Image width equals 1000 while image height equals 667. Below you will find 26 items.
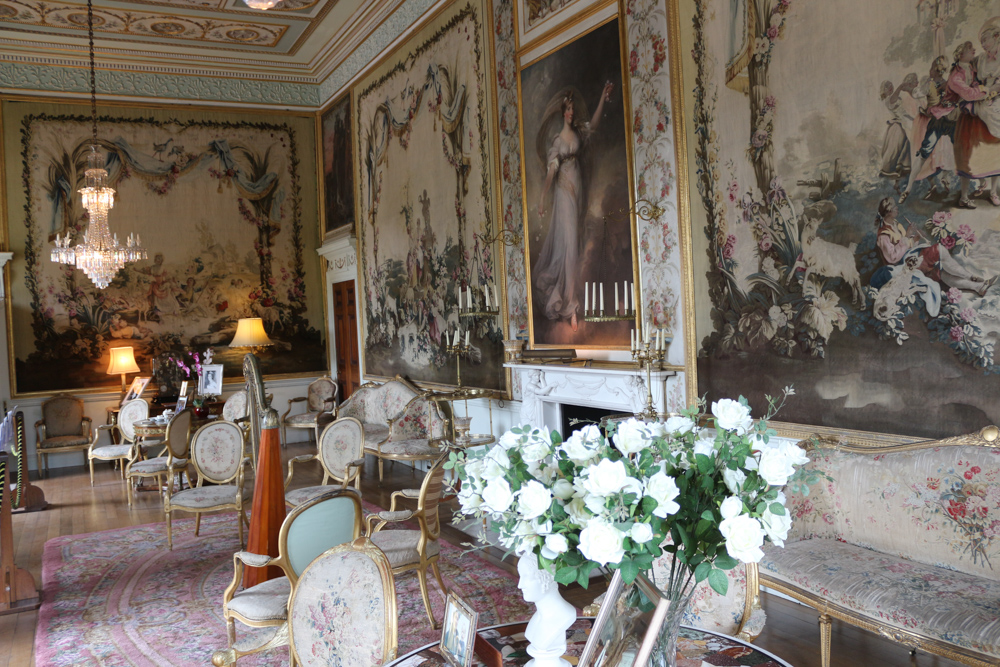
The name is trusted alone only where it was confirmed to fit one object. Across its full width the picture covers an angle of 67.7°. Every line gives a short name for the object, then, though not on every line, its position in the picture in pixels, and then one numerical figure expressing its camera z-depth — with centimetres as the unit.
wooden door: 1127
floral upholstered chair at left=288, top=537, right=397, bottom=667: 240
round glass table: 199
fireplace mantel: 524
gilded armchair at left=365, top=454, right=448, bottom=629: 421
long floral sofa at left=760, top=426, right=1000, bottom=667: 287
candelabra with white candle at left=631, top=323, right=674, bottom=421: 490
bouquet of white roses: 138
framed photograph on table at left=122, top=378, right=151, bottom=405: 983
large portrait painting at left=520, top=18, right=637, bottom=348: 556
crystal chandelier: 826
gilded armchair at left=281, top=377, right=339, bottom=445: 1103
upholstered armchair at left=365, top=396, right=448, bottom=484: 753
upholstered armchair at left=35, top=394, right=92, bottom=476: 977
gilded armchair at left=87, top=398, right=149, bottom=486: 844
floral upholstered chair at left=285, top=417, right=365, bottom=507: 614
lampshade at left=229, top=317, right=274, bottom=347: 1105
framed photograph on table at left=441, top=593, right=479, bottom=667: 184
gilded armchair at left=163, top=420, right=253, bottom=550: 590
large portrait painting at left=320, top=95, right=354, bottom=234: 1108
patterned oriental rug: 416
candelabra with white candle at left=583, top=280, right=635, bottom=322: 539
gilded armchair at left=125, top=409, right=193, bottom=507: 683
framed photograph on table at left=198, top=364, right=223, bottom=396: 980
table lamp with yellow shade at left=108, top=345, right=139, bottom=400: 1017
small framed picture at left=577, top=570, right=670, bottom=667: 146
